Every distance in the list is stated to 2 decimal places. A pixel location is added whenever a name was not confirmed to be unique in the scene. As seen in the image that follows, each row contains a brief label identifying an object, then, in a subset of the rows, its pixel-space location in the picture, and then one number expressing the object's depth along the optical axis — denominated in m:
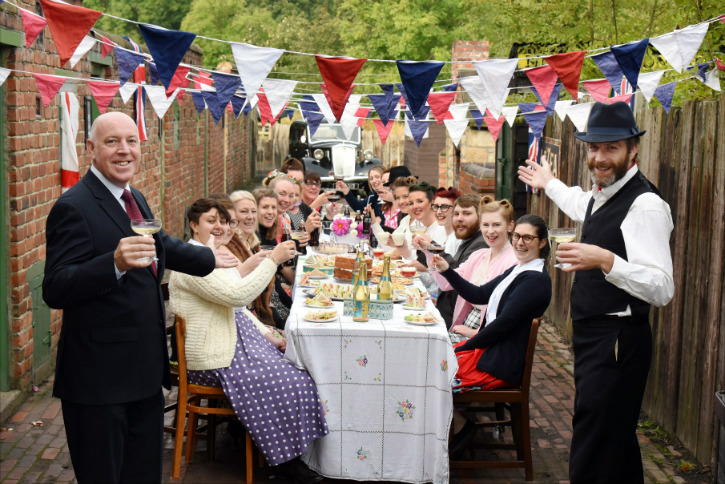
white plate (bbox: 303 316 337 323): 5.18
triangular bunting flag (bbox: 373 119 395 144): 11.59
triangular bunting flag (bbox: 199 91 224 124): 9.99
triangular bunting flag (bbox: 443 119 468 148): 10.31
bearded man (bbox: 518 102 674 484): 4.05
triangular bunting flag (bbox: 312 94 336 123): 10.45
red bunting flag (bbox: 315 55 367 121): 6.29
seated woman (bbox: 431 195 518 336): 6.12
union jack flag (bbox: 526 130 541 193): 11.26
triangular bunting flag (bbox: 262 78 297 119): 8.13
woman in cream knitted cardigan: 5.03
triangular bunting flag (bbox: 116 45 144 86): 7.44
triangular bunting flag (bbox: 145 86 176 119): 9.23
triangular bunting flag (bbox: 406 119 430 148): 11.31
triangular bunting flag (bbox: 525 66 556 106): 6.80
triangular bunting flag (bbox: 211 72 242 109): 8.09
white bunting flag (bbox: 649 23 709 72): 5.71
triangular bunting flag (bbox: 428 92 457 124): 9.08
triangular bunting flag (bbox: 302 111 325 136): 12.36
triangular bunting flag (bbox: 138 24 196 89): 5.56
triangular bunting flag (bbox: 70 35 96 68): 7.04
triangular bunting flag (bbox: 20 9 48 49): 5.77
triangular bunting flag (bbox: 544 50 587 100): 6.40
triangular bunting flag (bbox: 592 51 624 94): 6.43
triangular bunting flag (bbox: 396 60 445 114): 6.30
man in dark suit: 3.41
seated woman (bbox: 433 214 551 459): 5.25
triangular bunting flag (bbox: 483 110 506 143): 8.90
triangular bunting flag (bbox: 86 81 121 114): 7.99
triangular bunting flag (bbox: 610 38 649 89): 5.86
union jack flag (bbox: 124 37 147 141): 9.61
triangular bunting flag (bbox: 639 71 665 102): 6.87
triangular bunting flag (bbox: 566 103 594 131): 8.57
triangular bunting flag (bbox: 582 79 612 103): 7.66
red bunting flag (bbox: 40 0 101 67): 5.08
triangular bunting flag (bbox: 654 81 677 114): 6.92
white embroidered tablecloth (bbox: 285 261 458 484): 5.05
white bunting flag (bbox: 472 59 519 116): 6.58
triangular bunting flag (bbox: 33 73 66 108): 6.78
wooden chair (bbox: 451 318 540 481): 5.30
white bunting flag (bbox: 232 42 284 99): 6.19
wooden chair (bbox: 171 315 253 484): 5.12
